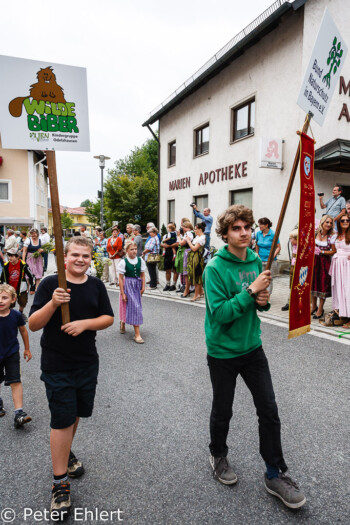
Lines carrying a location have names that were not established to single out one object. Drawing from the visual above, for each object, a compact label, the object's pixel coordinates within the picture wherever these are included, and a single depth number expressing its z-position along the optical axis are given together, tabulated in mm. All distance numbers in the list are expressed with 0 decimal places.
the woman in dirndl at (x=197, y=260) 8906
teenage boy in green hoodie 2250
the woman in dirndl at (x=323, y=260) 6777
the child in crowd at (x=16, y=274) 6318
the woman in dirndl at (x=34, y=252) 10367
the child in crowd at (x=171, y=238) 10570
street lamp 17620
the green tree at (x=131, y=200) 30266
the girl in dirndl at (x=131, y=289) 5832
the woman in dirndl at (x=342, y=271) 6211
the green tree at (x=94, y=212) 39531
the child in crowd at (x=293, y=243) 7215
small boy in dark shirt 3281
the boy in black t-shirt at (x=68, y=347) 2219
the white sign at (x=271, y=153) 11031
